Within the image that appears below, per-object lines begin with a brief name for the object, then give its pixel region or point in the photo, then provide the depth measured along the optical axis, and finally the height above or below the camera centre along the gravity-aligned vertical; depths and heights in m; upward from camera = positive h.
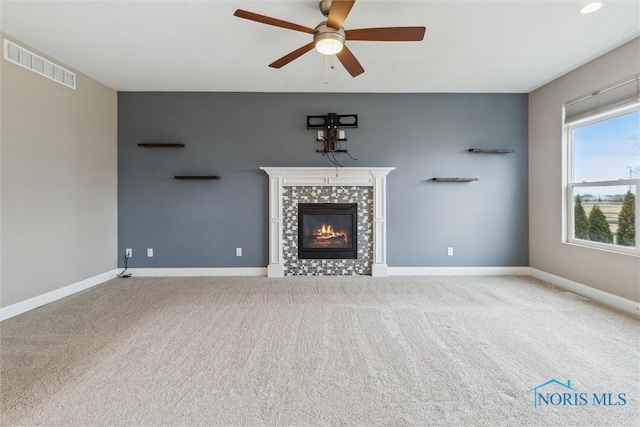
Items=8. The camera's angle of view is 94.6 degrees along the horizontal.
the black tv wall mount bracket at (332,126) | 4.24 +1.27
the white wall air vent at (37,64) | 2.79 +1.55
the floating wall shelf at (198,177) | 4.17 +0.52
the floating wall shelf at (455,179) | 4.24 +0.50
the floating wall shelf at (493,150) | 4.21 +0.91
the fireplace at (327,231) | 4.31 -0.25
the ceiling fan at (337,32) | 1.98 +1.33
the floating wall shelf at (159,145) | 4.16 +0.97
